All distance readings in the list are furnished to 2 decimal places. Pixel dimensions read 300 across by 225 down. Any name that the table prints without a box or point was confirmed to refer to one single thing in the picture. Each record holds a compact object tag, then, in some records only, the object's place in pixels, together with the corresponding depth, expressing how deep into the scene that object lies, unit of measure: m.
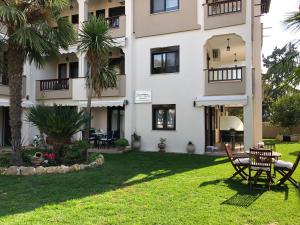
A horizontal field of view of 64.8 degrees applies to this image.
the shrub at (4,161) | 10.93
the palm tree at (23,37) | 10.37
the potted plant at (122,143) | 16.31
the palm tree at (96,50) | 13.27
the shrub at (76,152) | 11.53
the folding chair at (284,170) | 8.14
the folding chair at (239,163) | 8.83
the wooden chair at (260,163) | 8.11
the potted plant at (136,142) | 16.98
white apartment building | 15.16
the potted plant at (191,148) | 15.80
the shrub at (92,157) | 11.82
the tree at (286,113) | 24.96
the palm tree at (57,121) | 10.87
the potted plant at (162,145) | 16.40
